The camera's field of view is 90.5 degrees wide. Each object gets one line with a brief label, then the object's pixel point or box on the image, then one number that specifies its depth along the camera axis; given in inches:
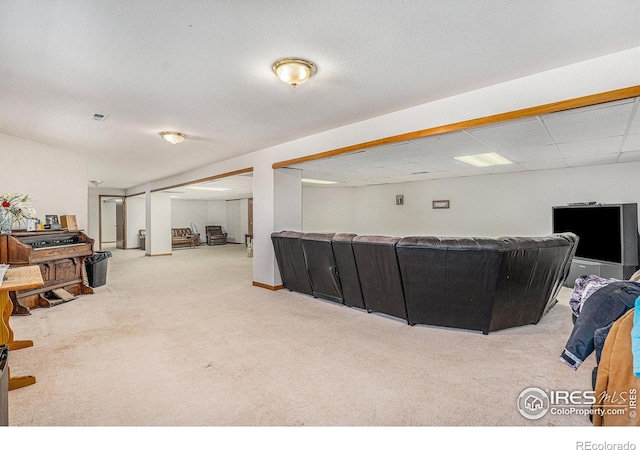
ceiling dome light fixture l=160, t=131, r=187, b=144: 163.5
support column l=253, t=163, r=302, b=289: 201.3
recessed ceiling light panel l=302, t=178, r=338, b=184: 294.9
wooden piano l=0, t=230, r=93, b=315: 149.9
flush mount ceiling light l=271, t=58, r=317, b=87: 93.5
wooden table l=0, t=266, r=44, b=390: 83.2
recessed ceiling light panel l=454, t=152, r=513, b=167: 191.3
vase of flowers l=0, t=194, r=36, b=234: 153.9
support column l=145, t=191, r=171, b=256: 383.9
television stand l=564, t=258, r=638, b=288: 178.1
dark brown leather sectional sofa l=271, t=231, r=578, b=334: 116.4
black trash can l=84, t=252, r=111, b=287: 204.8
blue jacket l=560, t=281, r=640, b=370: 58.1
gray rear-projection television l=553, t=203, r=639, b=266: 179.6
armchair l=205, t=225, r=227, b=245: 544.1
